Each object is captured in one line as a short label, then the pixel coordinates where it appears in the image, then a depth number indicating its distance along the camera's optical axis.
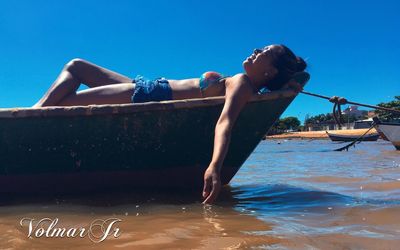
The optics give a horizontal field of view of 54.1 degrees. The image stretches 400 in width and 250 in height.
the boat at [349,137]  27.42
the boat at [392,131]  12.14
